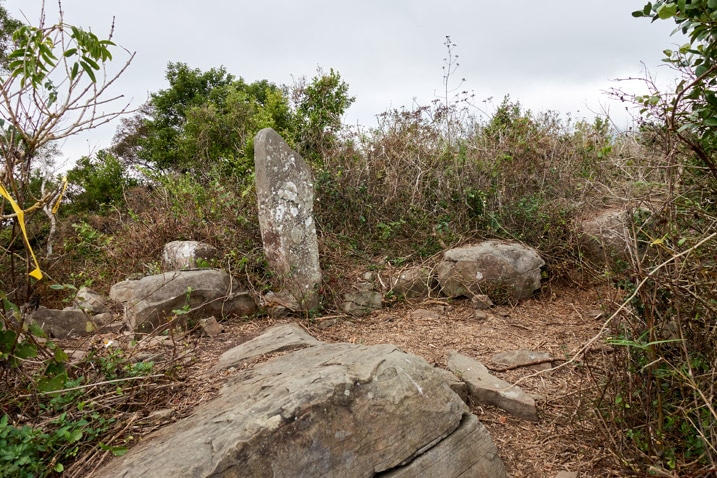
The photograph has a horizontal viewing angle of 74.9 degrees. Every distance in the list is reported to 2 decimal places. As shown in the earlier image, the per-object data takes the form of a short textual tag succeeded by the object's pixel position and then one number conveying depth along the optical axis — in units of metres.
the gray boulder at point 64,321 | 4.60
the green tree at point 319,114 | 8.26
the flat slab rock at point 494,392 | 3.39
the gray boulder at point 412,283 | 5.86
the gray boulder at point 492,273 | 5.66
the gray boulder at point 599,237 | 5.62
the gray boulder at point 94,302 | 5.20
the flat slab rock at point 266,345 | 3.43
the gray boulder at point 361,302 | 5.55
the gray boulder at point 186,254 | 5.95
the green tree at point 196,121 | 10.81
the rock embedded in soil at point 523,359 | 4.07
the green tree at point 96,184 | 12.95
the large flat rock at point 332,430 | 2.08
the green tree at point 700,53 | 1.99
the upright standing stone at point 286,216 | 5.27
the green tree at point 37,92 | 2.00
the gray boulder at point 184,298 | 4.63
